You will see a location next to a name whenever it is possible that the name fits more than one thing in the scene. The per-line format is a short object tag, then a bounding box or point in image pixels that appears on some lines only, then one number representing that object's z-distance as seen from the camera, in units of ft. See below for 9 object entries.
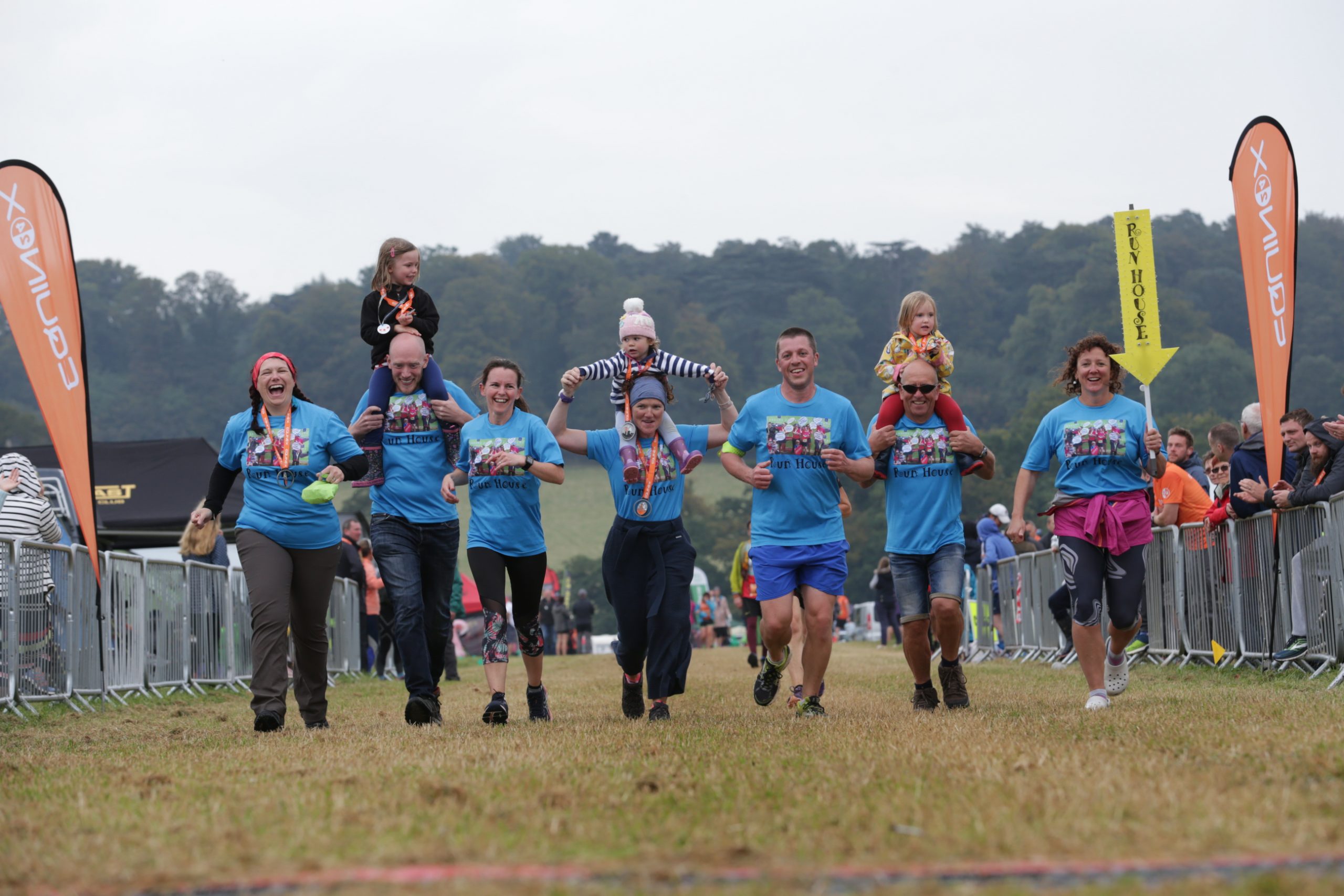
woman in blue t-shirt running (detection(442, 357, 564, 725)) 55.83
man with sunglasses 56.44
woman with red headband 54.90
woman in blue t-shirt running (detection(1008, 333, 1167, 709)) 54.39
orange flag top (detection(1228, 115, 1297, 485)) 65.62
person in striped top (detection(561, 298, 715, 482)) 55.77
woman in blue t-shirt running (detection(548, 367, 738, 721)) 55.67
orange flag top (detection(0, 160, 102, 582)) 63.41
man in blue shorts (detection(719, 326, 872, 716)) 53.72
